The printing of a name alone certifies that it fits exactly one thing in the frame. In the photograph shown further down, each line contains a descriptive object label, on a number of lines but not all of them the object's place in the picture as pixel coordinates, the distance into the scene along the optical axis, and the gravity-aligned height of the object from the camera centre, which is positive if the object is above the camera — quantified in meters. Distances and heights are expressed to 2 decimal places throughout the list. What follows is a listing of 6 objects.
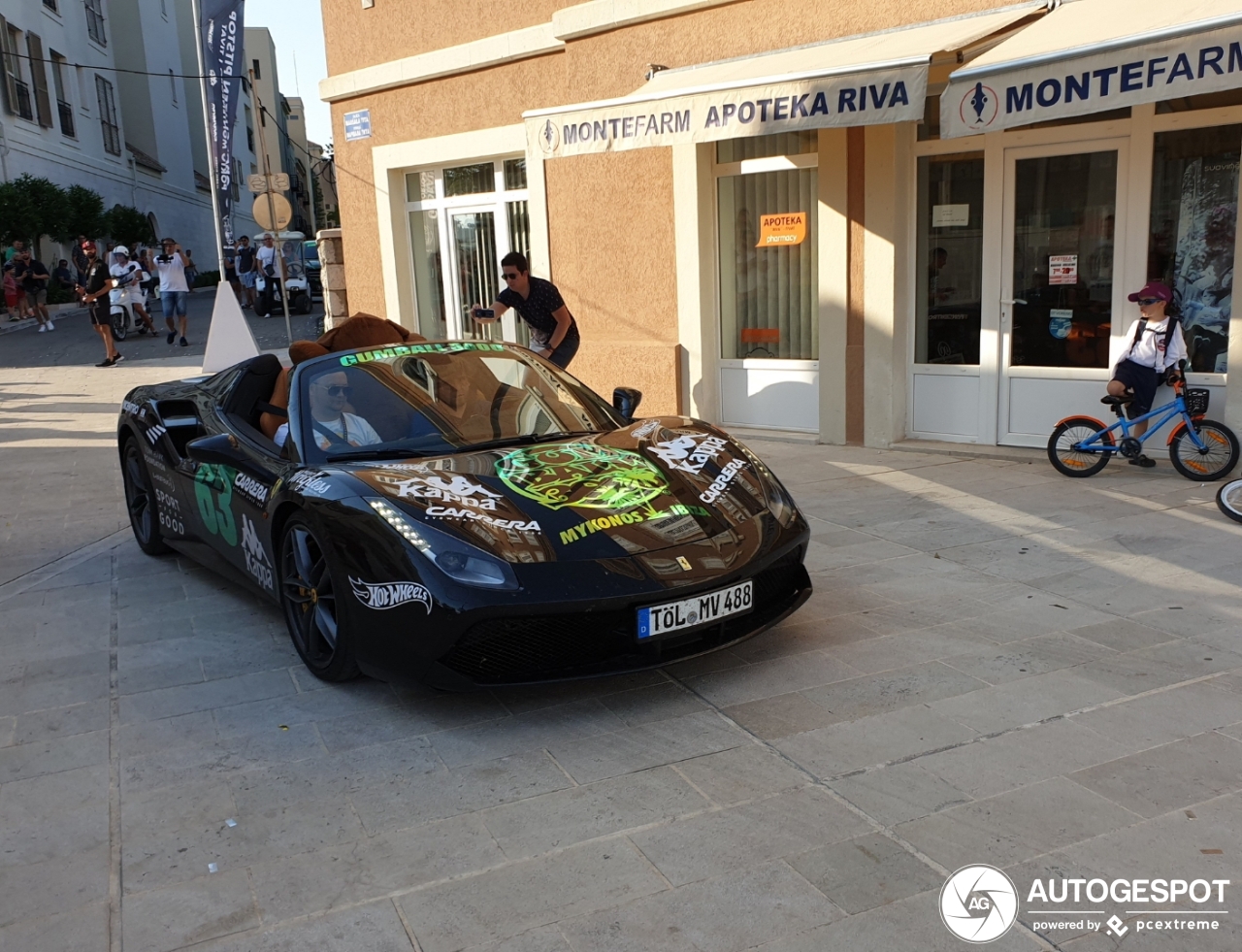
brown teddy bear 5.42 -0.29
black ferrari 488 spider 3.86 -0.90
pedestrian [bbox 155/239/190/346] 19.12 +0.16
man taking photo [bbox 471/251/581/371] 8.84 -0.26
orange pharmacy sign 9.30 +0.29
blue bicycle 7.14 -1.24
